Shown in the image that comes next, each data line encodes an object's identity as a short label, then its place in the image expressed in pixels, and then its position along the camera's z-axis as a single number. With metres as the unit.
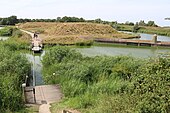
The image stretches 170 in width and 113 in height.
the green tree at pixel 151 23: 112.90
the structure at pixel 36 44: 42.58
